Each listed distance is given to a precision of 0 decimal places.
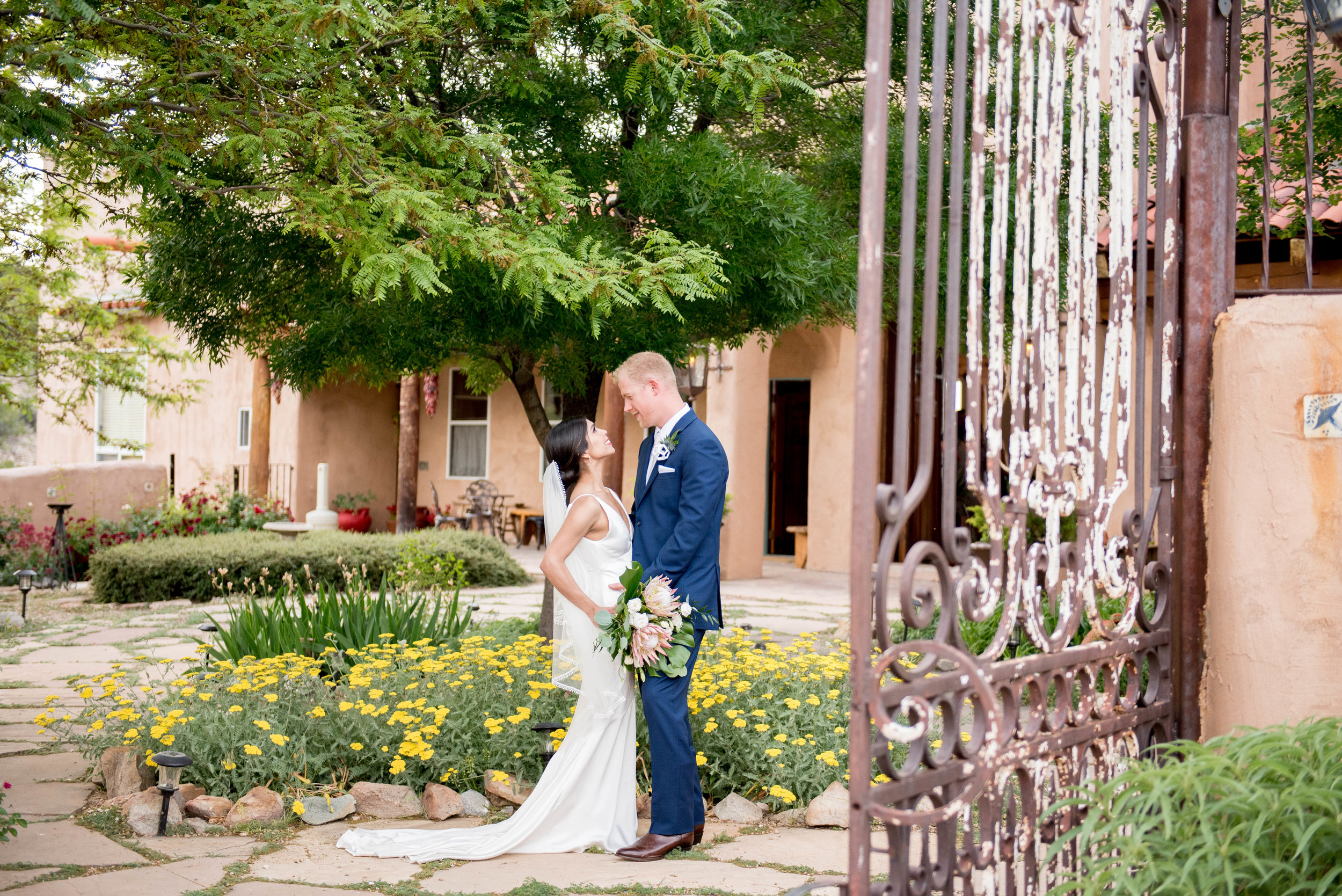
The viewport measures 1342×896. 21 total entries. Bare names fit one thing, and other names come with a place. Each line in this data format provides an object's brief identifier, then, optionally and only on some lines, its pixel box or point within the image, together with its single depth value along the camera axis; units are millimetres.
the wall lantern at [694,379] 12227
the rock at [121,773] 4449
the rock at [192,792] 4344
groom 3842
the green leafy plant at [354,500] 18422
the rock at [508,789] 4402
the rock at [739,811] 4293
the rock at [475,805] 4367
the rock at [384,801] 4363
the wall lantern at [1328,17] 2639
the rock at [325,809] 4223
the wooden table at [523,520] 17688
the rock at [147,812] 4062
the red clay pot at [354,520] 17891
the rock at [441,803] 4305
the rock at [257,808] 4156
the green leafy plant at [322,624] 5695
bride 3934
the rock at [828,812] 4184
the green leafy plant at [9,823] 3359
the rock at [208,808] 4191
